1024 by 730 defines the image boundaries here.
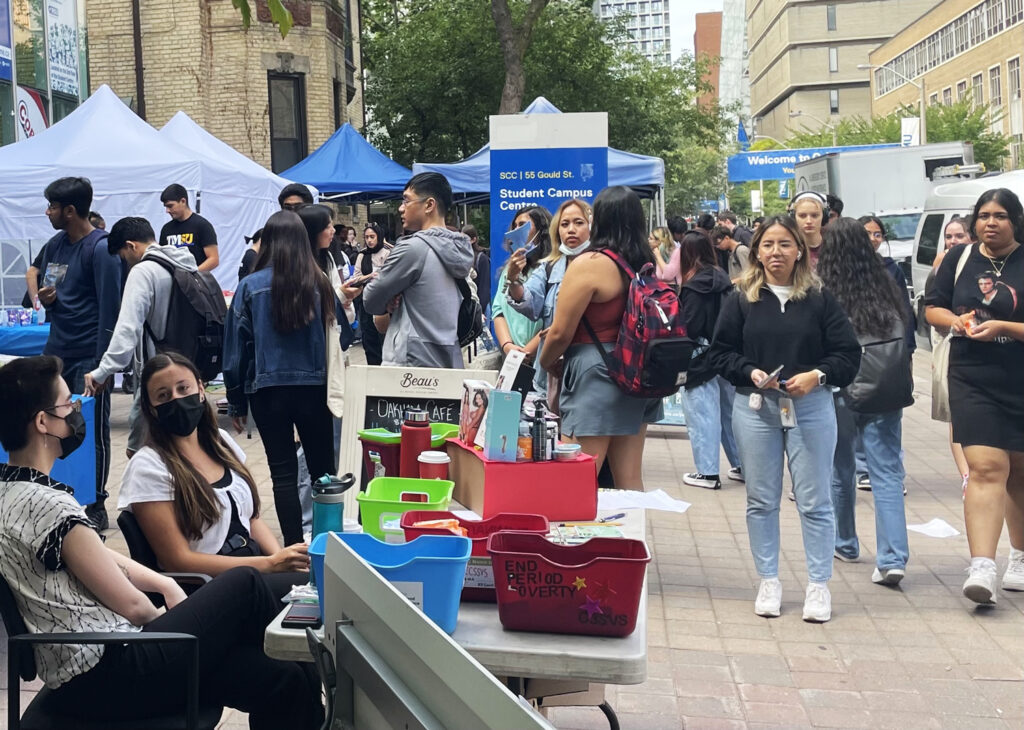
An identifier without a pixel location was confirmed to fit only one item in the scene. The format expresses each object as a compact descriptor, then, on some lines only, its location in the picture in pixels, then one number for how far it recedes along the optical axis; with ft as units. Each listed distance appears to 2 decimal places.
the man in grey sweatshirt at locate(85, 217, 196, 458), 21.91
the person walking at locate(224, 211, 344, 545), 19.90
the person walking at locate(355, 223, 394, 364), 22.10
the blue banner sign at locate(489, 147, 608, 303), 33.60
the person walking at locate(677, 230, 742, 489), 25.73
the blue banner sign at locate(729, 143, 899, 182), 133.69
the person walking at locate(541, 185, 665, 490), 18.47
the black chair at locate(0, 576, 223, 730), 10.11
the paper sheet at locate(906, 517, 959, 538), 24.52
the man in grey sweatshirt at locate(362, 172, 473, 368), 19.42
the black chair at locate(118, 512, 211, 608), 12.71
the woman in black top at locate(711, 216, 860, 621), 18.61
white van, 54.80
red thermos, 13.37
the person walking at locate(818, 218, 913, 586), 20.63
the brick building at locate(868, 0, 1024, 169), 188.14
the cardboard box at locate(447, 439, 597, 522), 11.98
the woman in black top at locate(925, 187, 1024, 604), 19.13
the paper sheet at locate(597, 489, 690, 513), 13.61
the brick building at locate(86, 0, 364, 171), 78.59
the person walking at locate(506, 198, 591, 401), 20.93
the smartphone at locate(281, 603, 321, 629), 9.44
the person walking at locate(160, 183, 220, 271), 33.76
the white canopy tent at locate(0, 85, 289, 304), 43.04
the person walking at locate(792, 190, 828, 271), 23.38
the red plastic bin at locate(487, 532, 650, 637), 9.13
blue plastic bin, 8.75
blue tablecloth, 34.86
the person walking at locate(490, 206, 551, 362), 22.27
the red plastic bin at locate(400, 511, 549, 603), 9.89
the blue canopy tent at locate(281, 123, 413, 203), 67.56
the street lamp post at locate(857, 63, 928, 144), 171.20
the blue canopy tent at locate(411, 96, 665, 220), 53.78
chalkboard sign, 16.47
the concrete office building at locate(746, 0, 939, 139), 361.71
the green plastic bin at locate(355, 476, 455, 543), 10.96
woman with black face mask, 12.91
